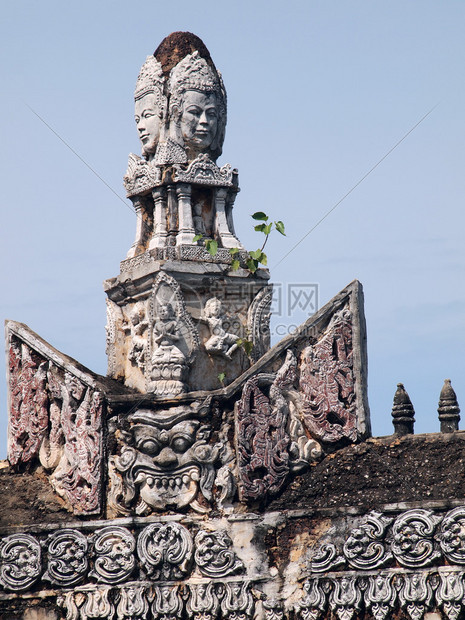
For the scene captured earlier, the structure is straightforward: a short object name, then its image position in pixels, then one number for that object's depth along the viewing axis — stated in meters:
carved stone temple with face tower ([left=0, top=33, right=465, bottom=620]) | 15.56
